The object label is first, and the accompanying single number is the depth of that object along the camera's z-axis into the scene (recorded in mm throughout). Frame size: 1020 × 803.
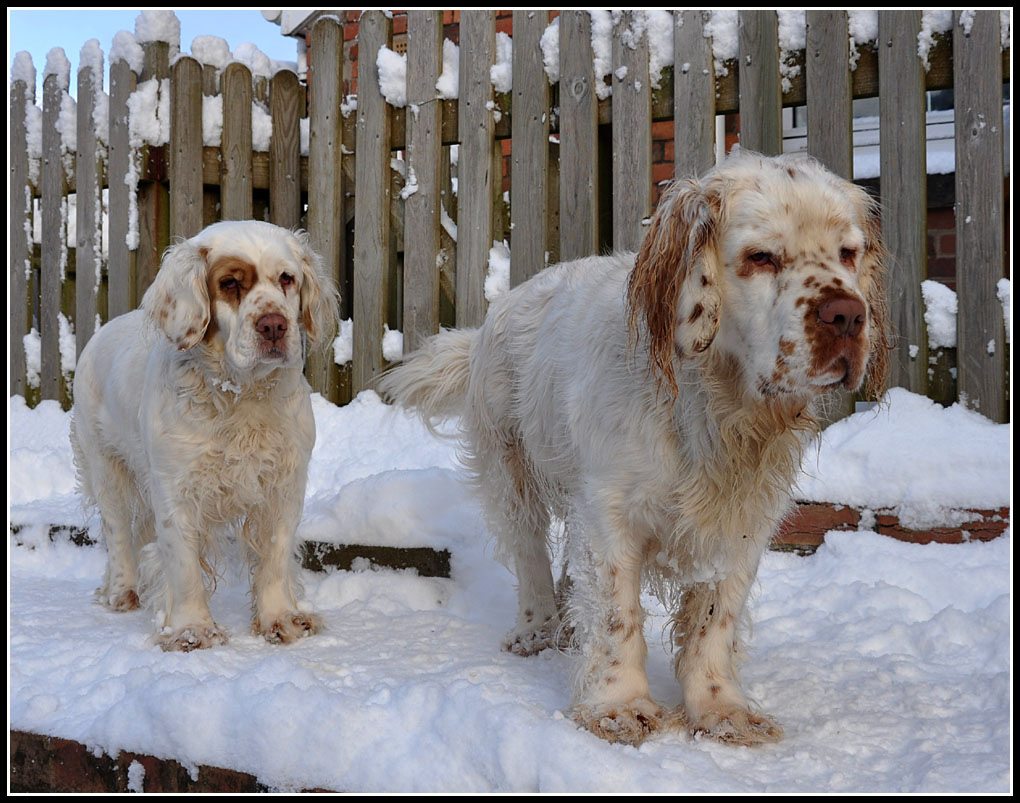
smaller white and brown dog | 3494
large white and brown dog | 2420
